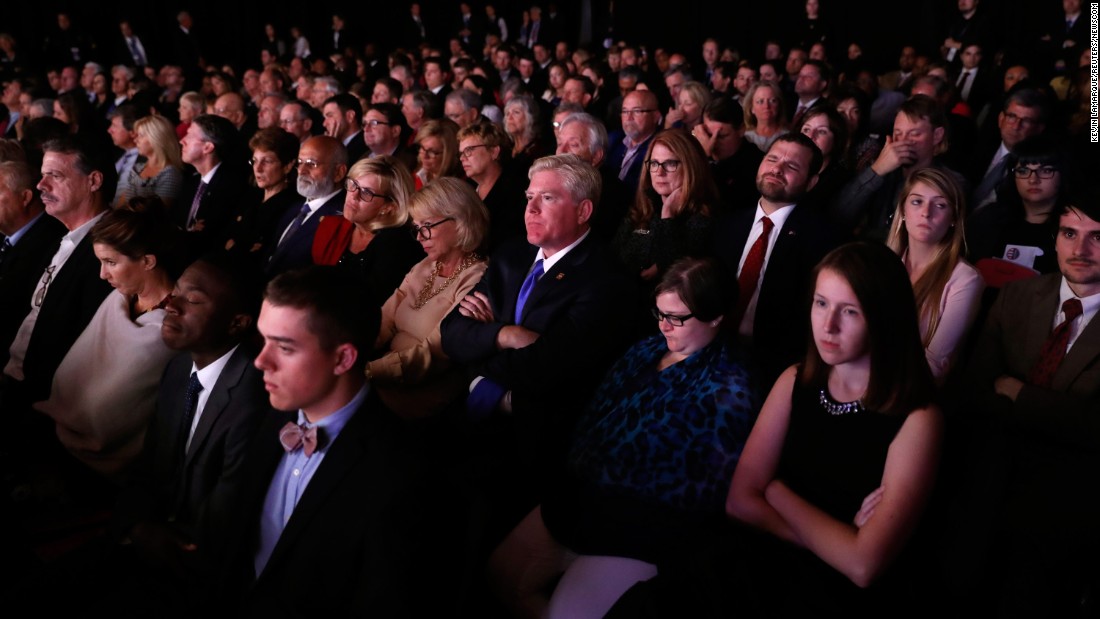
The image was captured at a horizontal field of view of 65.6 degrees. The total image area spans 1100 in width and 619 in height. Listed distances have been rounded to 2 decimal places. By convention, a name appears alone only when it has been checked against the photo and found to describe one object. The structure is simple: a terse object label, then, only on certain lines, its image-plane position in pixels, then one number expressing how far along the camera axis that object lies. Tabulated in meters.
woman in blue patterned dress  2.24
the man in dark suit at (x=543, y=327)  2.69
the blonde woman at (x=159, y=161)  5.38
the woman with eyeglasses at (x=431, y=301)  3.09
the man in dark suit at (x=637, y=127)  5.00
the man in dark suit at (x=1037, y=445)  1.80
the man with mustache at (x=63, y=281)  3.45
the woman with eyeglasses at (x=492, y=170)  4.44
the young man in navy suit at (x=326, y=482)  1.75
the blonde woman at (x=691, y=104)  5.68
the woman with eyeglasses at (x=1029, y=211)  3.31
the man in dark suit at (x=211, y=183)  5.08
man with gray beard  4.25
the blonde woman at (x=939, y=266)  2.81
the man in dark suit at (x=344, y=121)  6.28
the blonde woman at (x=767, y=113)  5.27
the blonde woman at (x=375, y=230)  3.72
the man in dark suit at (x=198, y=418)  2.27
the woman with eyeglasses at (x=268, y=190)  4.78
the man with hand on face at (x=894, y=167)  3.81
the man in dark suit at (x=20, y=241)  3.82
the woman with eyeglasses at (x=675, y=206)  3.57
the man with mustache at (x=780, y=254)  3.22
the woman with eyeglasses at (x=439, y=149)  4.84
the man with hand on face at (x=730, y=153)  4.47
